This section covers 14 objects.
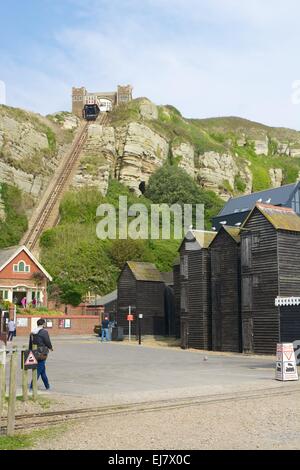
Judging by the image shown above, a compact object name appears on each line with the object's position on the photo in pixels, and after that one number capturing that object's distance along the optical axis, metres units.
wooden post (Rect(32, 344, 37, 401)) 14.12
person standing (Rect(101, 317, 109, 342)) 44.56
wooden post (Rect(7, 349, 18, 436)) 10.09
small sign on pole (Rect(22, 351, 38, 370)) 14.34
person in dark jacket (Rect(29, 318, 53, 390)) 15.59
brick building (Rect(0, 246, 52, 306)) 52.59
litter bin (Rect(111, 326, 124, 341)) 45.12
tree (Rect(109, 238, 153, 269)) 62.03
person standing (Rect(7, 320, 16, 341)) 37.44
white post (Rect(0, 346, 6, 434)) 10.80
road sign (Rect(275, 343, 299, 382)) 19.16
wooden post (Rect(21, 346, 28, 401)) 13.77
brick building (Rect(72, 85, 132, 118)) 98.62
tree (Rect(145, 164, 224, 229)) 79.19
